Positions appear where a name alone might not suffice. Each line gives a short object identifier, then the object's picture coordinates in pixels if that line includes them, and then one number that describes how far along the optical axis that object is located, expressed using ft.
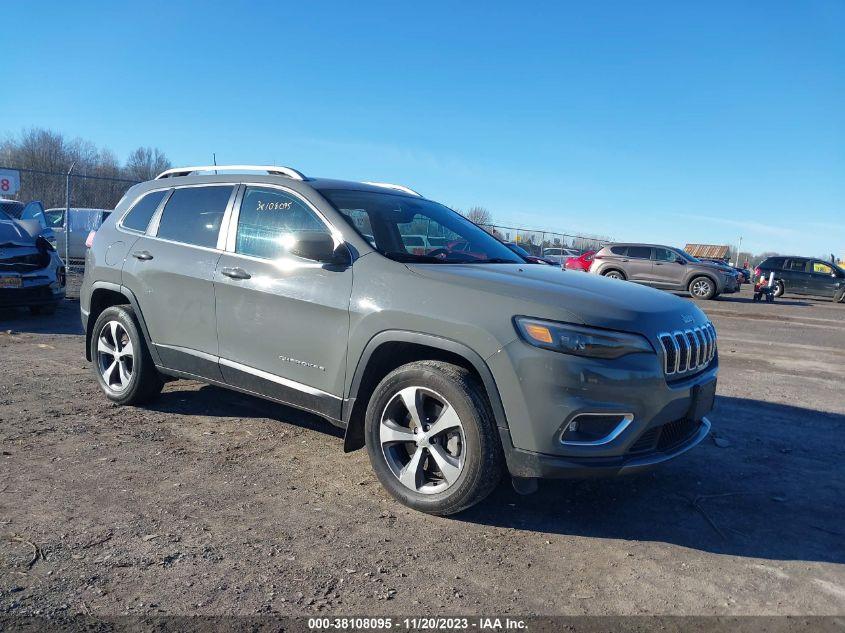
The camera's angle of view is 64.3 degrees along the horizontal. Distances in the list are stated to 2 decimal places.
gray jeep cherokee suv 10.54
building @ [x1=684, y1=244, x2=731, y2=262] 240.26
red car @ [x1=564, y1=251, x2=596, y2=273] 76.28
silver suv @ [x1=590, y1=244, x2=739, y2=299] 71.72
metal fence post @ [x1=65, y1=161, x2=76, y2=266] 45.73
